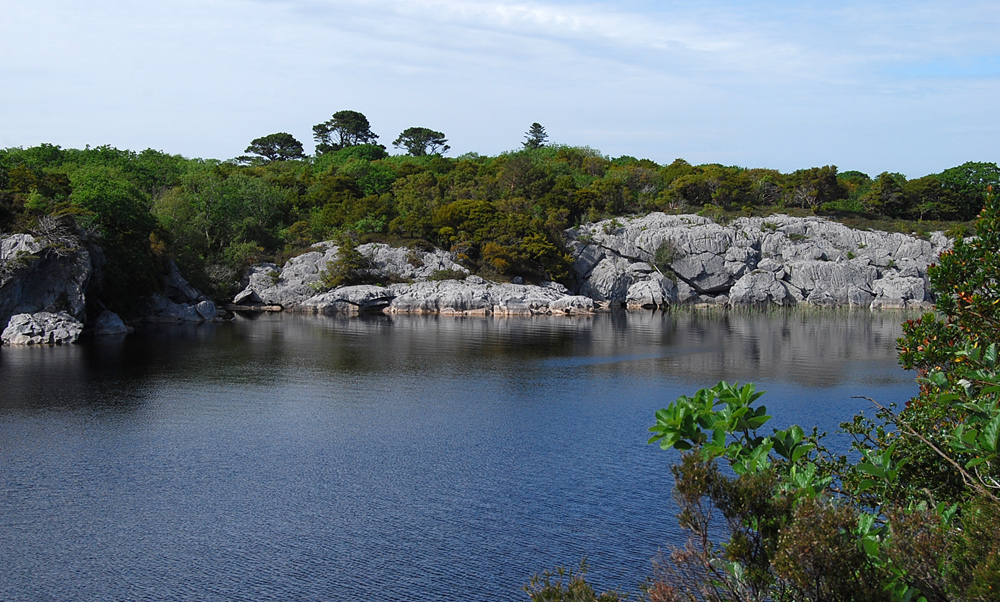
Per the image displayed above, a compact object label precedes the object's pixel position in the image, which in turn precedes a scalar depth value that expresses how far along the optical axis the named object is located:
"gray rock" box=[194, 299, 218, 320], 50.88
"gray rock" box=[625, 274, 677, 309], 66.00
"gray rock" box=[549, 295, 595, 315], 59.28
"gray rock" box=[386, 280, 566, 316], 59.56
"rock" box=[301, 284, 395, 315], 60.47
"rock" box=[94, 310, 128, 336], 41.16
